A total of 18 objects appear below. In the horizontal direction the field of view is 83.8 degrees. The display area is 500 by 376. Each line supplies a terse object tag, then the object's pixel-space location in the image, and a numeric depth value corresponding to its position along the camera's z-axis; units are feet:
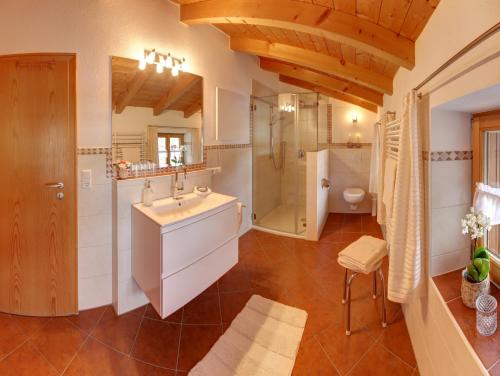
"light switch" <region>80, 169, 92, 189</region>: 7.00
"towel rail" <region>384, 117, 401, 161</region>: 7.81
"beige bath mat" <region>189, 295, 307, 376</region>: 5.52
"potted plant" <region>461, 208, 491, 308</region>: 4.08
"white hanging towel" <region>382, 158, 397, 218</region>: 7.46
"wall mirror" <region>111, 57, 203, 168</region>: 7.34
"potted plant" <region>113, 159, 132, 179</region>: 7.29
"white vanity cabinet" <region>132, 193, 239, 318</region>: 5.77
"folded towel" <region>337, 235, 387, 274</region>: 6.33
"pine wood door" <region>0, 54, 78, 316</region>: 6.74
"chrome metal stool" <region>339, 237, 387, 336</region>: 6.29
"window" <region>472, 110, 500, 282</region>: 4.58
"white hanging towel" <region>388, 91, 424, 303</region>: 4.99
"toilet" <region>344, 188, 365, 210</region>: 15.33
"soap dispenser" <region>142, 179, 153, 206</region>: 7.26
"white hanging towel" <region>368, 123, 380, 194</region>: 11.75
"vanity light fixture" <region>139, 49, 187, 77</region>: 7.56
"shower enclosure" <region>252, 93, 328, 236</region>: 13.79
